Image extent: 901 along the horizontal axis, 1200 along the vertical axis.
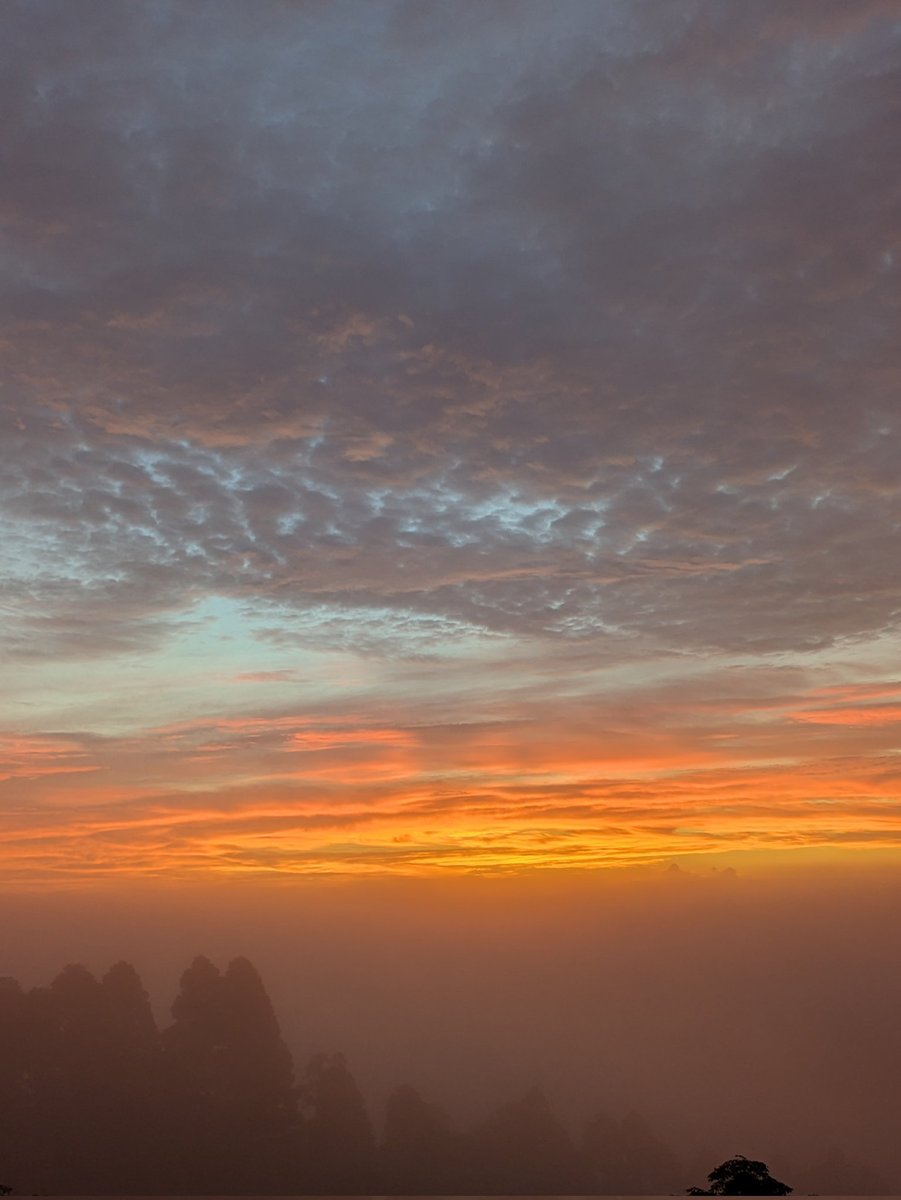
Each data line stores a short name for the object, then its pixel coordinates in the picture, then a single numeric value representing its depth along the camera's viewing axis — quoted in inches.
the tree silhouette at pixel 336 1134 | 3853.3
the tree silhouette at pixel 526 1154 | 4271.7
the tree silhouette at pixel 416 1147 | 4015.8
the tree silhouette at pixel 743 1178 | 1724.9
